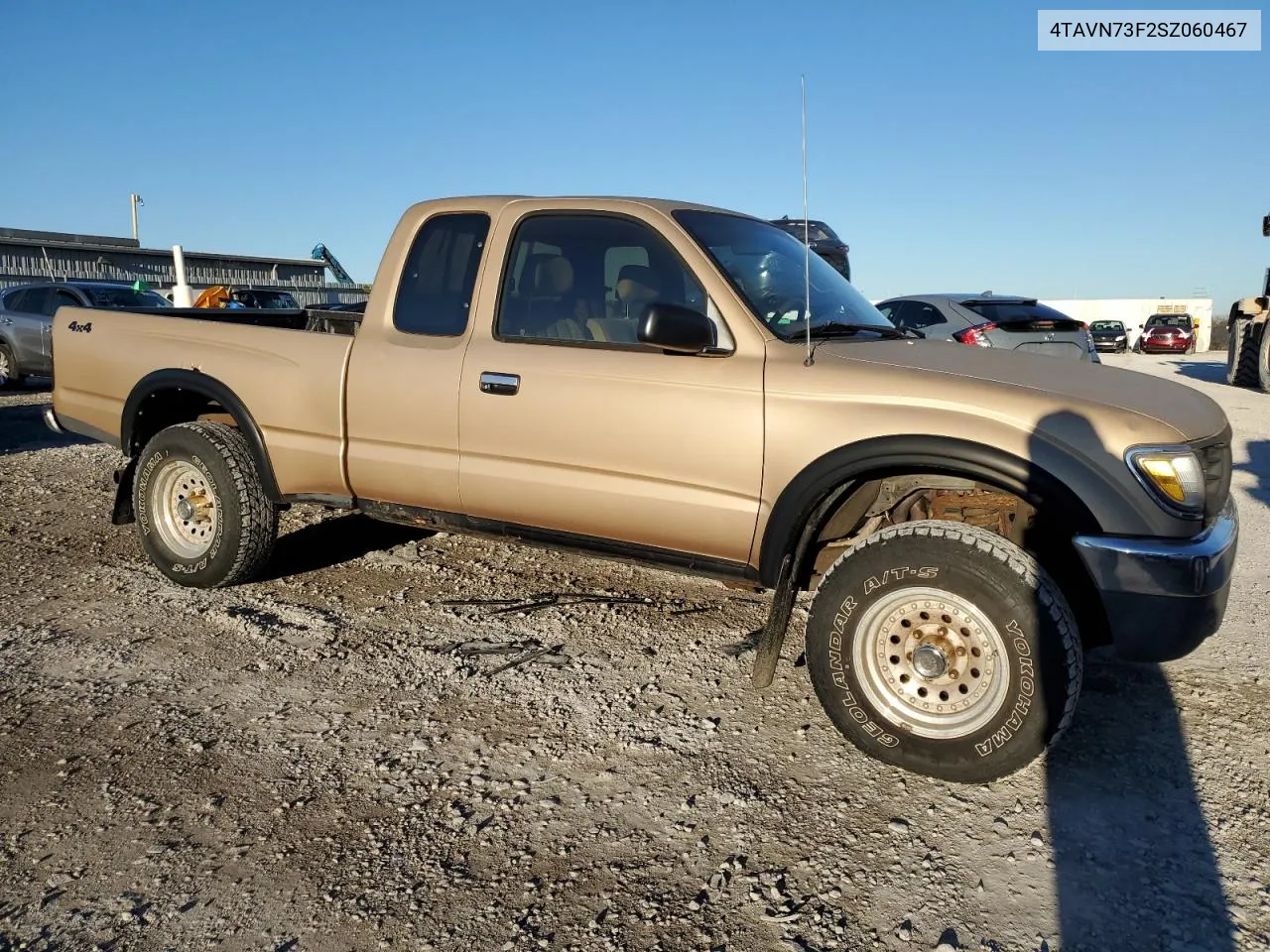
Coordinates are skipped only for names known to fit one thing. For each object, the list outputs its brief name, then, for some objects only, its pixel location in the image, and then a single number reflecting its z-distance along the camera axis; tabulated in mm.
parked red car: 37125
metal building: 26781
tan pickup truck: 2941
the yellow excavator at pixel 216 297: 18141
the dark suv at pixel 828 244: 11870
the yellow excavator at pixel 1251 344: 17281
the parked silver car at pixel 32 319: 14297
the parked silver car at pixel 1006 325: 9594
